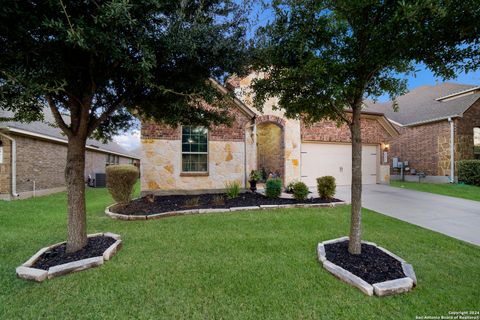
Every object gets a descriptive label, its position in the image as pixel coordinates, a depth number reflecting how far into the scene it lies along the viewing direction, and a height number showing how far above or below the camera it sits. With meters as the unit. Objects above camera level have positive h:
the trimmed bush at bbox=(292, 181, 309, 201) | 7.53 -1.06
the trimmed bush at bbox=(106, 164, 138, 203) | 6.79 -0.63
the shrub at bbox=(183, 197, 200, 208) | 6.95 -1.38
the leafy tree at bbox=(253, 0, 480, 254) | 2.52 +1.51
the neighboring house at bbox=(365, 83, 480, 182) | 13.65 +1.98
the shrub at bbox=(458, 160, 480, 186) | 12.36 -0.66
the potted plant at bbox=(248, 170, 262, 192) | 9.07 -0.77
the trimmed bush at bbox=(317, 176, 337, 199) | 7.67 -0.94
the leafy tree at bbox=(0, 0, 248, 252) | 2.31 +1.32
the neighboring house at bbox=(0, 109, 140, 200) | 8.94 +0.11
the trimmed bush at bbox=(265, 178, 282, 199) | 7.80 -0.99
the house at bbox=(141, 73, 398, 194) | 8.62 +0.42
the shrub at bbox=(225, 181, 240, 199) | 7.99 -1.16
